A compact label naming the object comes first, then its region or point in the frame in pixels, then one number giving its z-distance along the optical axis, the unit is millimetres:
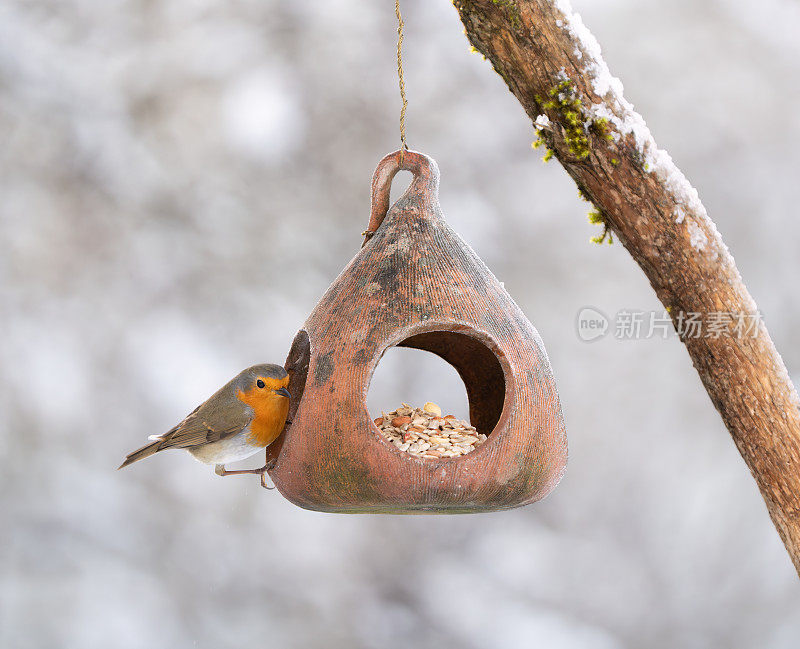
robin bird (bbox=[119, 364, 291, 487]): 5484
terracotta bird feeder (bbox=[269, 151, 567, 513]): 4852
